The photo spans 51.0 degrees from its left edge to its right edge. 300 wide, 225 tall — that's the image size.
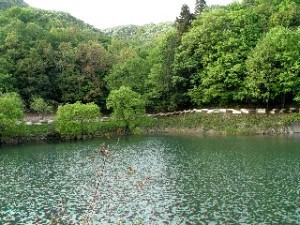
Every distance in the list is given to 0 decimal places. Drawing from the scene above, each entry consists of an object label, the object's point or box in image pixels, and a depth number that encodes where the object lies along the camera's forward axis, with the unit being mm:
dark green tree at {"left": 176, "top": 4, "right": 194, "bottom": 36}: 65508
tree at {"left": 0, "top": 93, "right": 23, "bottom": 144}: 49498
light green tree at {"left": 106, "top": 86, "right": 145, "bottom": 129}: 56964
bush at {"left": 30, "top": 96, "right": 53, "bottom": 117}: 60416
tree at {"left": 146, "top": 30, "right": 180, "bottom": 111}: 62099
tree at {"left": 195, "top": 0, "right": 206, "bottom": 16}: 71679
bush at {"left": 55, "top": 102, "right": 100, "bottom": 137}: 53554
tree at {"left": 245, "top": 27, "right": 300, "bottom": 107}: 53727
